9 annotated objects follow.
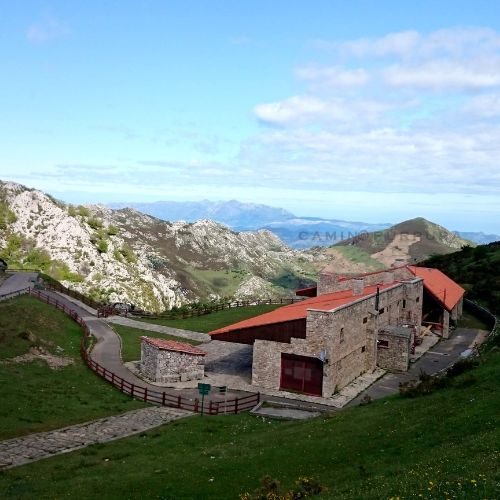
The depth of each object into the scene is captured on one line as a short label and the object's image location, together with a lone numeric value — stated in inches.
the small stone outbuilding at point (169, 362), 1438.2
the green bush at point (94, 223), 4566.9
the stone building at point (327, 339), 1385.3
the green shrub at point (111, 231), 4662.9
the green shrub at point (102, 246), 4146.7
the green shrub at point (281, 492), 582.1
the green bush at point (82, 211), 4567.2
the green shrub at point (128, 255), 4331.4
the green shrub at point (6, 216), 3961.6
